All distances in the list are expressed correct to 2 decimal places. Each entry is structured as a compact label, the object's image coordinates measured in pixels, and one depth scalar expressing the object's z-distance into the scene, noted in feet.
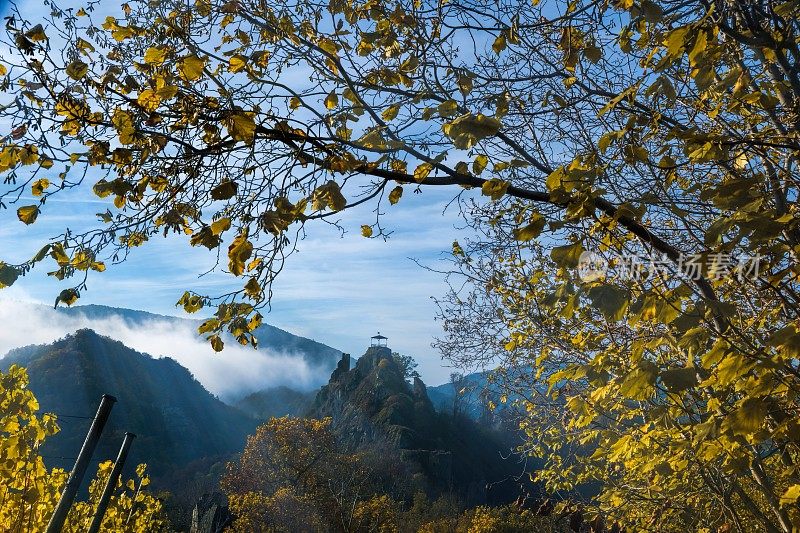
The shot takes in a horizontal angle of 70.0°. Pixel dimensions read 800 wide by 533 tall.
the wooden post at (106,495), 21.04
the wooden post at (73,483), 16.12
